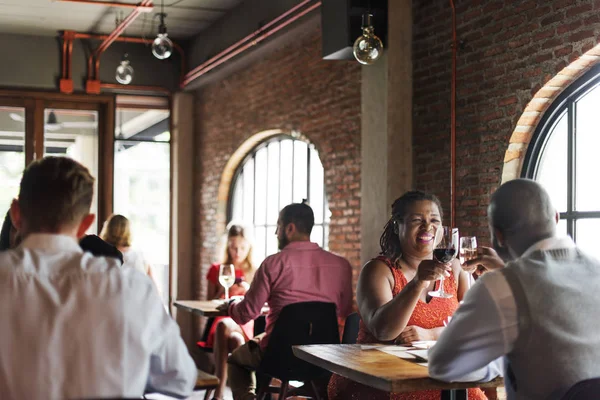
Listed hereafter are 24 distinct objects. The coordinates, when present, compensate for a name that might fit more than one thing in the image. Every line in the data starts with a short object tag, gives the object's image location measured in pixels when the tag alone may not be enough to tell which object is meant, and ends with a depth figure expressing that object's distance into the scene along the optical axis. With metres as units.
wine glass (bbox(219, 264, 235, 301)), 5.80
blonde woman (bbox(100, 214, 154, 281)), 6.61
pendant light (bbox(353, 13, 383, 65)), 5.27
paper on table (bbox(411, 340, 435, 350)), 3.16
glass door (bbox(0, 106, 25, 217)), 9.83
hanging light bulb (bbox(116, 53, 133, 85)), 8.81
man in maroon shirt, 5.23
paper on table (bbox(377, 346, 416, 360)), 2.99
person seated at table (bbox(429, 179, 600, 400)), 2.36
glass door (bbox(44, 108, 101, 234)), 10.02
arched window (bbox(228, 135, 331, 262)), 7.44
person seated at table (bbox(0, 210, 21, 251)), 3.51
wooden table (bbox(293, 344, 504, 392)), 2.60
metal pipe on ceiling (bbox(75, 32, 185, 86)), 9.63
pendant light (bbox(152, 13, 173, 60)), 7.45
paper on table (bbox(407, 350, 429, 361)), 2.93
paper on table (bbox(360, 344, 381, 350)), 3.27
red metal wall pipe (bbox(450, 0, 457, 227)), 5.23
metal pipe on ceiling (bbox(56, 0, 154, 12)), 8.09
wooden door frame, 9.84
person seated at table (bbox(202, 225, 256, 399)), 6.52
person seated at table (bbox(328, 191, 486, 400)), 3.26
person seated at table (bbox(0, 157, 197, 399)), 1.83
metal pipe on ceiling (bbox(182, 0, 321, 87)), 6.86
